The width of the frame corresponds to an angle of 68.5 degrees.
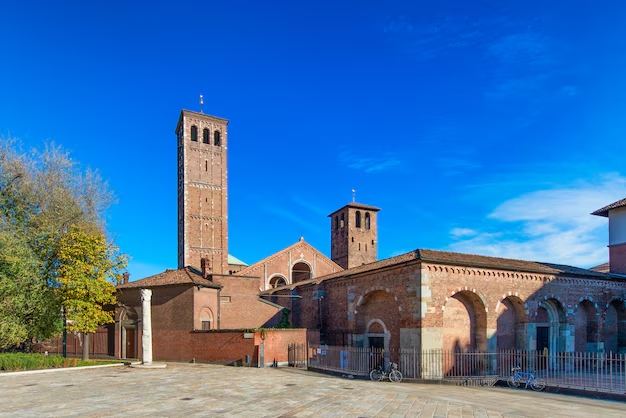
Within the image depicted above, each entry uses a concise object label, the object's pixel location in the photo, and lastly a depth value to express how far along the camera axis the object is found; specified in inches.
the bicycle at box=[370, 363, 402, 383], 722.2
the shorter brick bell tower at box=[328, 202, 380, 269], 1918.1
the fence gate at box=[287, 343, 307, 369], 877.2
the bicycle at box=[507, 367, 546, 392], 664.0
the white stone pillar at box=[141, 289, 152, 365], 847.1
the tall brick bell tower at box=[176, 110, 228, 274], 1663.4
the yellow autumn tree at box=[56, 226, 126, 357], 913.5
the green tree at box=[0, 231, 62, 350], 858.8
